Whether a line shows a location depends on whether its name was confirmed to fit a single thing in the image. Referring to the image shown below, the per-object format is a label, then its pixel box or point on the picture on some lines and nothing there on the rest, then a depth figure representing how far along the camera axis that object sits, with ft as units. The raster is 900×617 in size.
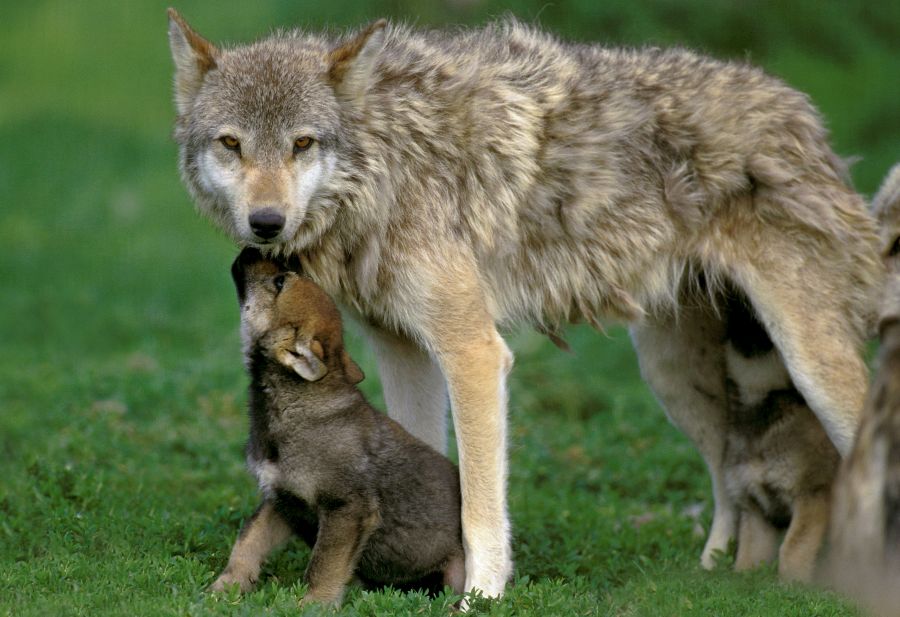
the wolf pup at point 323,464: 35.70
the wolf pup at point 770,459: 42.34
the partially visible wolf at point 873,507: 25.04
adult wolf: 37.11
